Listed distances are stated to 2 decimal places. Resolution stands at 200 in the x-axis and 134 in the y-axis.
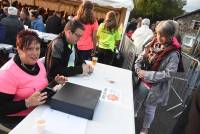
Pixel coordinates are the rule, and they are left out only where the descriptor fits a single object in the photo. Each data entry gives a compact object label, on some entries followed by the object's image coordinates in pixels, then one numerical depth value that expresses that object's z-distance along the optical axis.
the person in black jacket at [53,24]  4.36
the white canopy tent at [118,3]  5.09
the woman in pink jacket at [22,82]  1.23
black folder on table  1.18
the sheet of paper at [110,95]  1.52
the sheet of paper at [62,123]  1.06
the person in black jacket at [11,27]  3.20
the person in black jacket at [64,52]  1.68
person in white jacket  3.72
